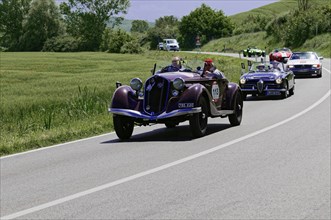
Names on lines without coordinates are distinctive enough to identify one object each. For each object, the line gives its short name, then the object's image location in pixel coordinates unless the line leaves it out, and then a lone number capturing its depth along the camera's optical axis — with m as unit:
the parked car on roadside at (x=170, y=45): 94.41
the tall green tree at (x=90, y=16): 119.81
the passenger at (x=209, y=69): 14.03
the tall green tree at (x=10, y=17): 129.25
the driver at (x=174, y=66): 13.63
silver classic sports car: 34.38
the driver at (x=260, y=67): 23.86
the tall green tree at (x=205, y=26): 130.75
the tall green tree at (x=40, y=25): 110.25
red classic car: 50.34
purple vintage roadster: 12.51
